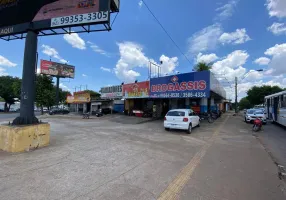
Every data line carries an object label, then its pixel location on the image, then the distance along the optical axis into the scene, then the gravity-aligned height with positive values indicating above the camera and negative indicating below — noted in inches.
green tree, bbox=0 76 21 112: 1754.4 +166.8
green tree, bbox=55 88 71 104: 2415.4 +108.3
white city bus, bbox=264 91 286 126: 566.9 +3.0
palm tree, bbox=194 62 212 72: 1063.0 +252.6
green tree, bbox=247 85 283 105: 2089.1 +193.4
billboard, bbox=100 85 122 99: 1122.9 +92.7
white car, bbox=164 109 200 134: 453.7 -36.9
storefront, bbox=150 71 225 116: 638.5 +75.6
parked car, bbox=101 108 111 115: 1183.6 -41.9
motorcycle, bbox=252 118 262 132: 506.4 -52.0
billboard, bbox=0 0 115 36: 285.3 +158.4
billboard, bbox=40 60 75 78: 1555.1 +338.7
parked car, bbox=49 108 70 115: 1370.0 -56.0
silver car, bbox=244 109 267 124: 688.4 -32.1
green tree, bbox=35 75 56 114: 1456.7 +105.1
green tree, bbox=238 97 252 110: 2946.9 +41.1
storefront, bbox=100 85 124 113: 1143.7 +43.1
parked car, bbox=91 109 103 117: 1086.4 -52.0
